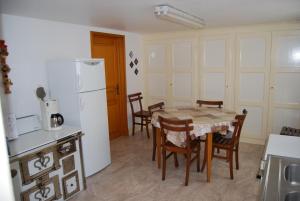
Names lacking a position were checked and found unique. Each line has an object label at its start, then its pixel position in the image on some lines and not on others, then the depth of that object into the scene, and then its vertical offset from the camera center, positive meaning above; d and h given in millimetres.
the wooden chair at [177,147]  2812 -910
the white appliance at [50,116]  2938 -514
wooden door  4500 -148
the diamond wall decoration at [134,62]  4957 +216
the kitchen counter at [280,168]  1244 -634
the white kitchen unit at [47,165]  2266 -952
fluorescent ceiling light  2500 +655
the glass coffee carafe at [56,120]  2943 -572
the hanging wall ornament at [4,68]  2650 +91
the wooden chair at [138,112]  4793 -844
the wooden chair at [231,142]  3006 -969
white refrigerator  3053 -329
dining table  2916 -657
